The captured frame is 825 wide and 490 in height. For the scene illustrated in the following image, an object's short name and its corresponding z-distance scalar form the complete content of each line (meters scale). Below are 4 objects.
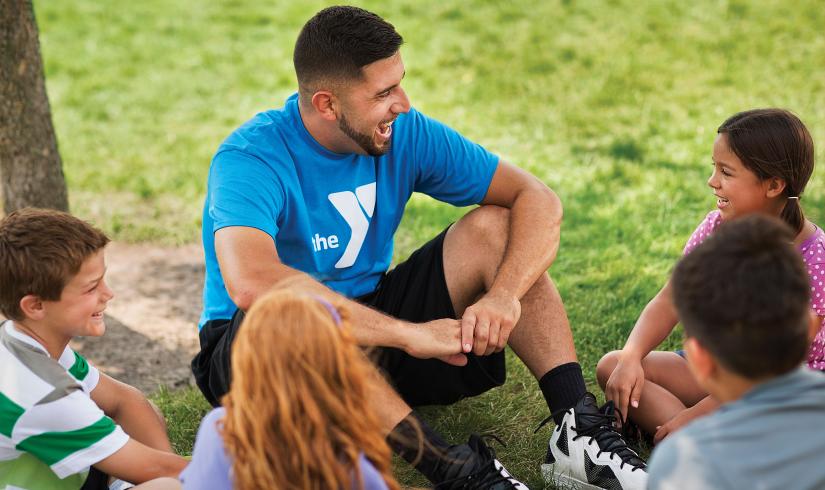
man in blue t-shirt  3.10
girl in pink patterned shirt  3.03
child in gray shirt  1.76
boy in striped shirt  2.49
